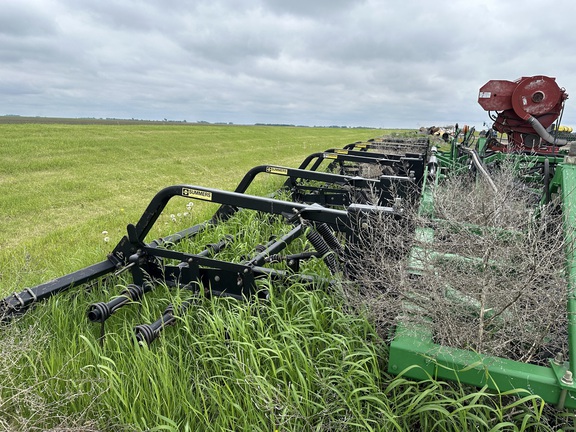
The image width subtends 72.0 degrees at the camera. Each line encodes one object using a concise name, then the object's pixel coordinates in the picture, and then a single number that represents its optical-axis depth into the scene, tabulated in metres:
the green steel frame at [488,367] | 1.57
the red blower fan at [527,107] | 7.14
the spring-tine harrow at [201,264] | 2.47
